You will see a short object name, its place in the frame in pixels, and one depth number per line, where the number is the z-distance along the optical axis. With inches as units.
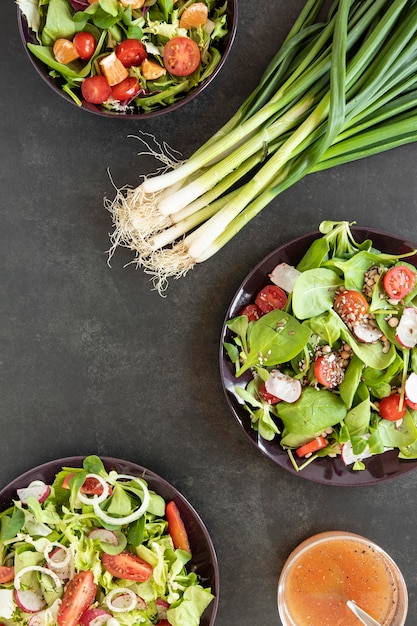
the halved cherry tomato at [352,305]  35.7
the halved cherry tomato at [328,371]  35.9
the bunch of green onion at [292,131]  34.7
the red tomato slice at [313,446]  36.3
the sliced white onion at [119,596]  35.7
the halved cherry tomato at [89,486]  36.3
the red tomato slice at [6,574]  36.1
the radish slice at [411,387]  35.6
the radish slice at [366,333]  35.8
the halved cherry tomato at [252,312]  36.9
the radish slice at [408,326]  35.5
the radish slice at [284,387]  36.0
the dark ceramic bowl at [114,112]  35.6
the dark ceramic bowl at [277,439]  36.7
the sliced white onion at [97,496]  36.0
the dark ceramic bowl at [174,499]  36.5
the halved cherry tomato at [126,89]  35.5
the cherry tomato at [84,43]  35.3
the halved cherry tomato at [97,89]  35.5
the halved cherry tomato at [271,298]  36.7
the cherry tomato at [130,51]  35.3
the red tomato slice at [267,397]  36.4
